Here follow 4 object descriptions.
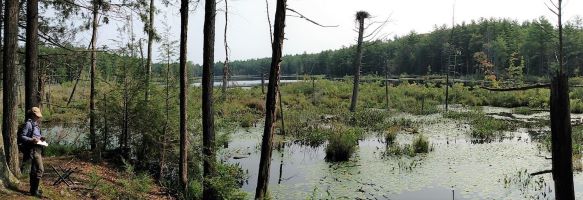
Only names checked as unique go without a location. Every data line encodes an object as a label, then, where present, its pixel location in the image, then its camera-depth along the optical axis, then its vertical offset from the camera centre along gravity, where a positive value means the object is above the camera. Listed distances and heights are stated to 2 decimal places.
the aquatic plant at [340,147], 14.88 -2.03
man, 7.25 -1.00
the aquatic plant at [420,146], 15.91 -2.08
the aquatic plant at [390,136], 18.22 -2.05
